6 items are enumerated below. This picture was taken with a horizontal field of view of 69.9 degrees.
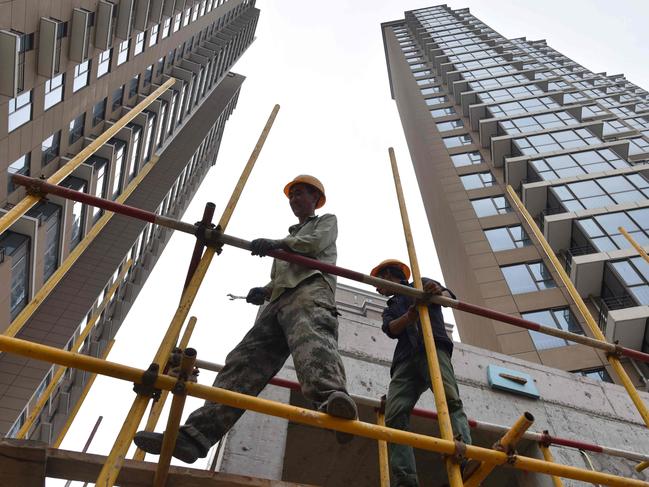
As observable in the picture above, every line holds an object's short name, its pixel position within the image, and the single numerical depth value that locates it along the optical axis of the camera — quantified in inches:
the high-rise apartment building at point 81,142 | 549.3
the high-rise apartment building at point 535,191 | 674.2
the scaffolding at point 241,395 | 85.2
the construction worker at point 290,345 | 102.2
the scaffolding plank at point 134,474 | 91.3
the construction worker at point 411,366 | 142.3
